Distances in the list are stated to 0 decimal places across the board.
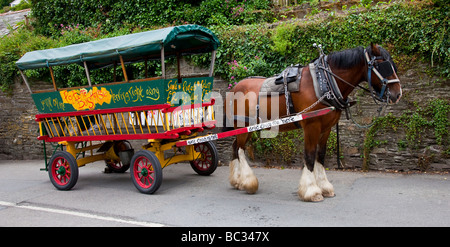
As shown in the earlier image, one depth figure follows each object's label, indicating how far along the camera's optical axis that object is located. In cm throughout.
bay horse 476
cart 579
